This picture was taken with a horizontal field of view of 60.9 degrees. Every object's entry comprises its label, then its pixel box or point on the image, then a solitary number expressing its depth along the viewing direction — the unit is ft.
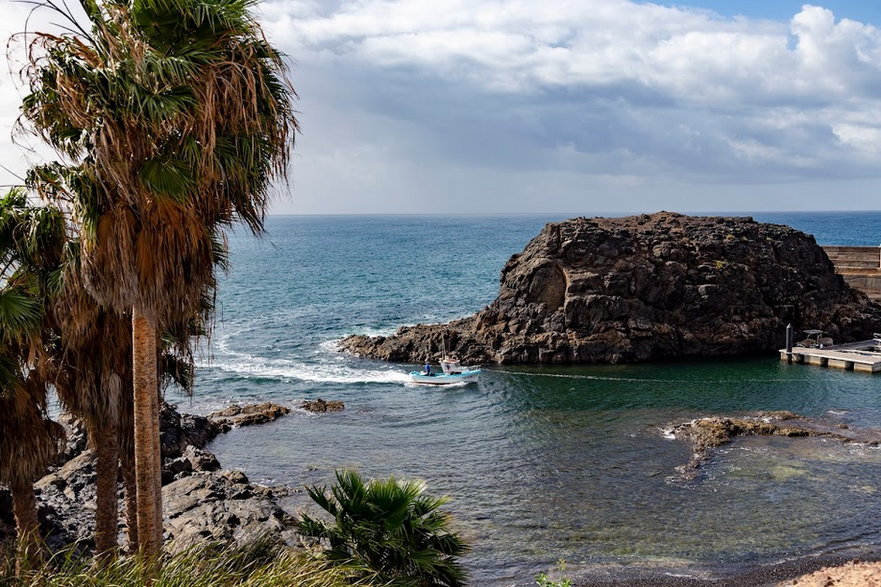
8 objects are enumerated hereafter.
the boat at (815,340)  179.32
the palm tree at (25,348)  40.40
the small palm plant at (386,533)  40.57
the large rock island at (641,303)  177.17
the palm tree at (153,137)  33.60
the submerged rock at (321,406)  141.38
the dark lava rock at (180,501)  65.46
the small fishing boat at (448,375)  156.97
